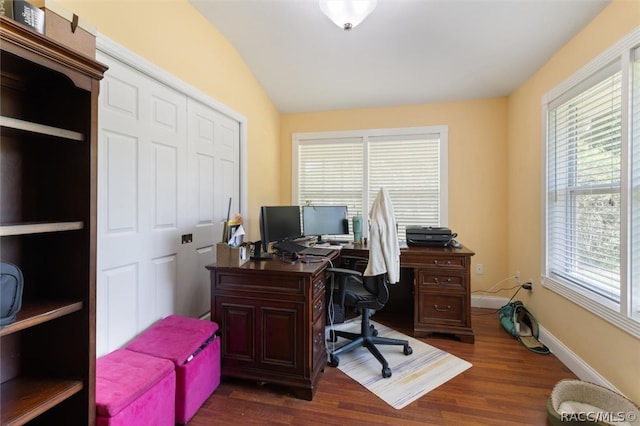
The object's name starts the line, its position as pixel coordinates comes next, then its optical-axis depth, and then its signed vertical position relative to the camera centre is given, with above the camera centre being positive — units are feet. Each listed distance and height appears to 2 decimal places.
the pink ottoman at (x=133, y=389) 3.88 -2.50
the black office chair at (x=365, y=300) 7.06 -2.09
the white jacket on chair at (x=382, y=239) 6.78 -0.59
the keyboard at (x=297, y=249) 7.56 -0.93
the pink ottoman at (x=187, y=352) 5.20 -2.57
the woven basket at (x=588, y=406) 4.89 -3.42
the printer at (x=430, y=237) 9.47 -0.75
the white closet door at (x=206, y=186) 7.61 +0.78
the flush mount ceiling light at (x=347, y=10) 5.77 +4.05
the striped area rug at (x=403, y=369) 6.23 -3.73
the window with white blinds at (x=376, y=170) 11.35 +1.74
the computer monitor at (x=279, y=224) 7.47 -0.29
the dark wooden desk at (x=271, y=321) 6.03 -2.27
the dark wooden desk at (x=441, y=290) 8.73 -2.29
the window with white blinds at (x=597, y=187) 5.42 +0.59
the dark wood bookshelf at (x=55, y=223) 3.44 -0.13
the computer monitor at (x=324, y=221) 9.96 -0.26
